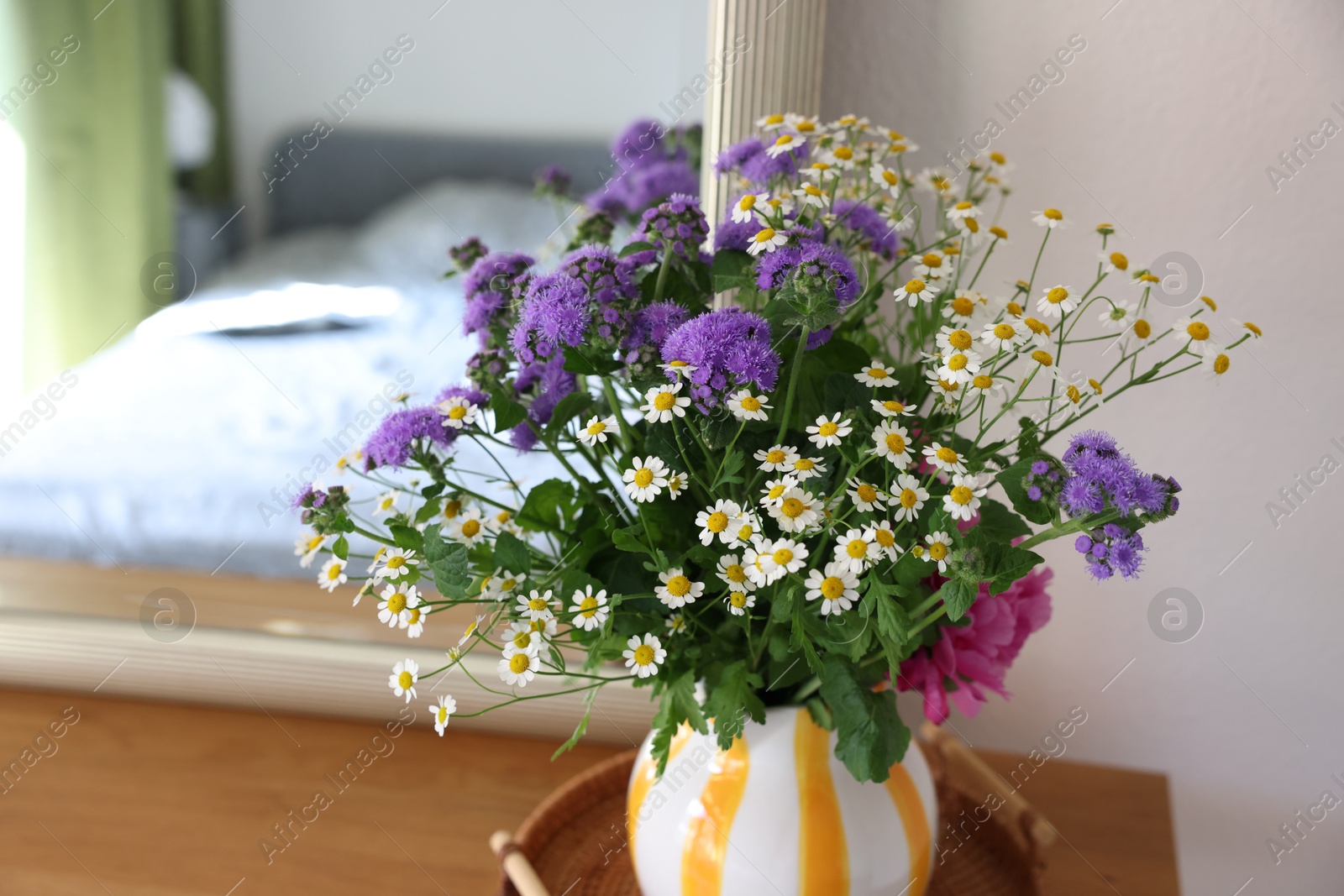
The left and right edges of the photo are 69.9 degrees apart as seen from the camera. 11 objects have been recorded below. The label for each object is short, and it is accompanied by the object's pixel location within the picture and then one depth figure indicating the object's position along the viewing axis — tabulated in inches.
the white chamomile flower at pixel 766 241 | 17.6
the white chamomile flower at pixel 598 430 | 19.1
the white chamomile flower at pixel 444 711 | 18.5
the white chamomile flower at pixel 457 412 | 19.6
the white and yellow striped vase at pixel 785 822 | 22.0
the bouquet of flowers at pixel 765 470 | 16.9
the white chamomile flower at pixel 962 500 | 16.7
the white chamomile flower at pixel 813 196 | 19.2
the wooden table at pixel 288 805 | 28.8
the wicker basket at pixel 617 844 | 28.1
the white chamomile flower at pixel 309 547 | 21.0
